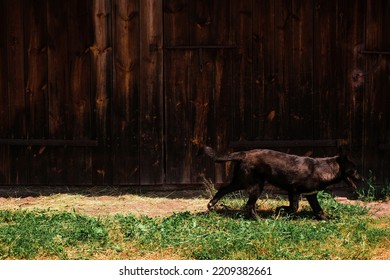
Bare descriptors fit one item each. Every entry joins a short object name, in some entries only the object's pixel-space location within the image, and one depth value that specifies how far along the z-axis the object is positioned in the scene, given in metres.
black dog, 15.89
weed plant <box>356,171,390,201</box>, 18.37
